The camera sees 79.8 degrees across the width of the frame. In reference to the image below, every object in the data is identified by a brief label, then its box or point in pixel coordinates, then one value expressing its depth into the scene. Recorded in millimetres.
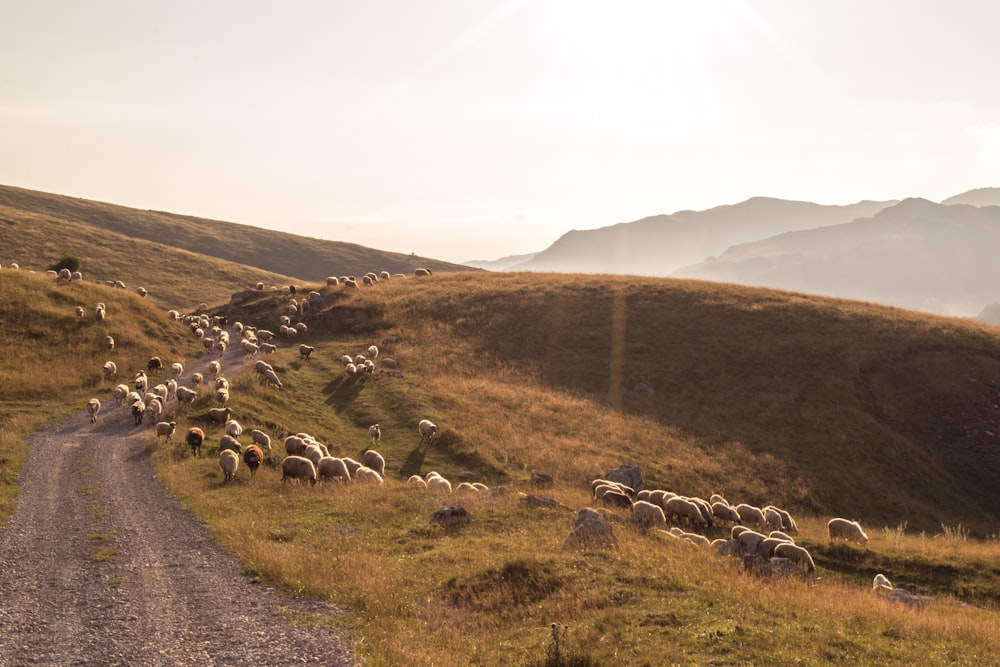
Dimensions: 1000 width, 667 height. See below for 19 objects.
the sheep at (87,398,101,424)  29766
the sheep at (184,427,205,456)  25188
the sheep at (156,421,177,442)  26934
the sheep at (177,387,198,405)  31686
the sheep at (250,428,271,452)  27219
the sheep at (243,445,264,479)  23812
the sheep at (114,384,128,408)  33188
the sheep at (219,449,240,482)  22484
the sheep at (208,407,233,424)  29516
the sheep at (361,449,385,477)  27336
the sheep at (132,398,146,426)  29562
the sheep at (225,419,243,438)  27266
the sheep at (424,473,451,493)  24781
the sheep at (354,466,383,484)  24109
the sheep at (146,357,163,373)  40531
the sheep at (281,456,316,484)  23438
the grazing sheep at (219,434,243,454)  25609
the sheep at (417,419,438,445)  34062
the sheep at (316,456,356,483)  23984
